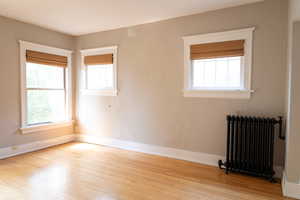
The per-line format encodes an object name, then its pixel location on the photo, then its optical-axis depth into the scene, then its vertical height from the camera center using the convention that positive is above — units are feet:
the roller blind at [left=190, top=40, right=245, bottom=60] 9.75 +2.32
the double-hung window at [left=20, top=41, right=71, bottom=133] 12.46 +0.39
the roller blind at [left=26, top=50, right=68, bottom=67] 12.52 +2.36
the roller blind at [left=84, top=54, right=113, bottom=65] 13.87 +2.48
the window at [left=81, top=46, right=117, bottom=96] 13.84 +1.64
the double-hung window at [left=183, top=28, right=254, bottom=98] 9.70 +1.57
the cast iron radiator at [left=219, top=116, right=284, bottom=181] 8.78 -2.47
